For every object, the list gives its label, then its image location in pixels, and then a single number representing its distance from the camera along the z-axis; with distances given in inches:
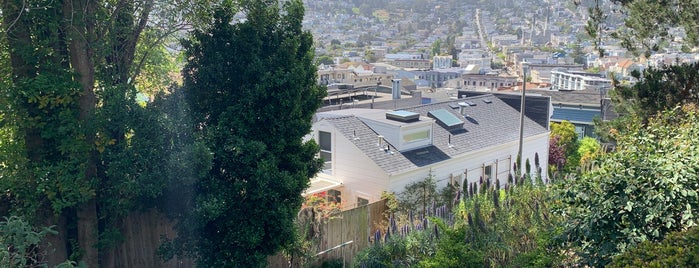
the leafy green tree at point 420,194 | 547.5
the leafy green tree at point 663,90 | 456.1
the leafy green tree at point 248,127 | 290.4
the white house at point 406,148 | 582.2
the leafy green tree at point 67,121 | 259.0
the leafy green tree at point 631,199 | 230.1
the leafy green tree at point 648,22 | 428.8
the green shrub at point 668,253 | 183.6
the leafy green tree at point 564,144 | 861.2
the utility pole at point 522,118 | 653.5
